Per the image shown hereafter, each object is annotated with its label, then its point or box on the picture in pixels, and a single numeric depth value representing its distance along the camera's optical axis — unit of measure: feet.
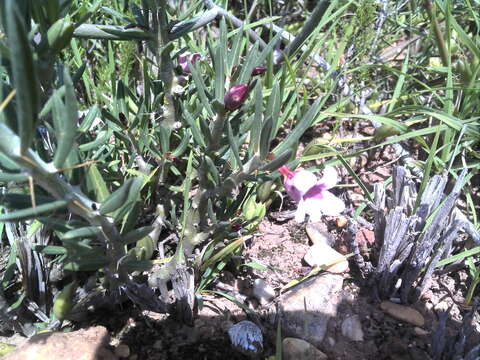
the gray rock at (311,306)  0.64
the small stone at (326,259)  0.72
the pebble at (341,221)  0.80
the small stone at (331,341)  0.63
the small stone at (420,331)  0.65
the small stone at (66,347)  0.51
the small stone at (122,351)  0.59
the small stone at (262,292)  0.67
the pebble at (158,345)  0.60
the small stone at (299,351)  0.60
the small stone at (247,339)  0.58
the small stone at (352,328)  0.65
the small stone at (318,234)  0.77
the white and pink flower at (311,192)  0.50
